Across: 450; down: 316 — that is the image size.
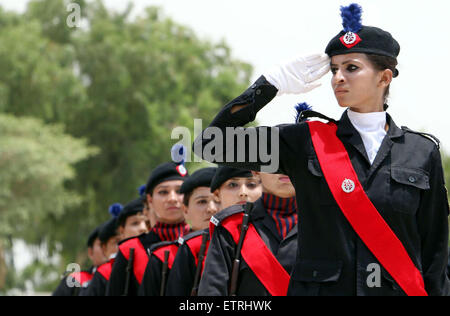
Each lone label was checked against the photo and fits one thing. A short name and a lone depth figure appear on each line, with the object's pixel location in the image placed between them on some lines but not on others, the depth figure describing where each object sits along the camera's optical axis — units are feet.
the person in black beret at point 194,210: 44.50
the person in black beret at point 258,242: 31.35
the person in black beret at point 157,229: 49.47
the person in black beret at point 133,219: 59.67
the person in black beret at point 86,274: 69.36
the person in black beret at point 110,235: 64.75
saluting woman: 24.66
